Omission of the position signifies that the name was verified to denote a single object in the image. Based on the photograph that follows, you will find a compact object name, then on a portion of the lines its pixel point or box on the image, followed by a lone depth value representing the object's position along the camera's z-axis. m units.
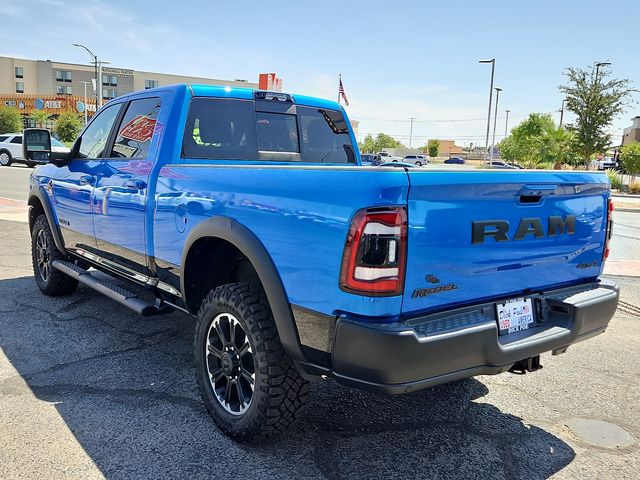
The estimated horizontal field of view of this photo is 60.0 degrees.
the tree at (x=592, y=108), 27.38
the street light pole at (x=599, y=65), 27.47
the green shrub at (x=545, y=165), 37.50
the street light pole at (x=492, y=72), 33.62
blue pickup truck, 2.35
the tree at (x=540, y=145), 33.38
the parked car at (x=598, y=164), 39.46
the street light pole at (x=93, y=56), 34.66
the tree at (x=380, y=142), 126.62
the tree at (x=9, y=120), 59.72
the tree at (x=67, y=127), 54.78
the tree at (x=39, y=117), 60.19
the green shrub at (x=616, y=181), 28.29
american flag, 30.69
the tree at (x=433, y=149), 94.19
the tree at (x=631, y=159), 31.53
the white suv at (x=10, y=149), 27.84
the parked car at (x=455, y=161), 72.79
